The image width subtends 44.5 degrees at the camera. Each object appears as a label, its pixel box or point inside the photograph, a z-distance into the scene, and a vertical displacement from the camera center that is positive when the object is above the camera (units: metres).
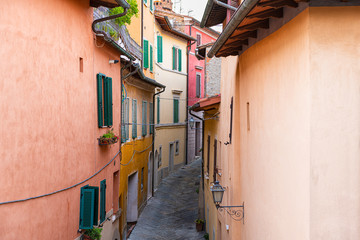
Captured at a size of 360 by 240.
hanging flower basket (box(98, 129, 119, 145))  11.19 -0.36
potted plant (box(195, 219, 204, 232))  18.64 -4.26
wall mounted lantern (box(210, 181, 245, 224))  9.52 -1.61
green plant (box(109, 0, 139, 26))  12.58 +3.24
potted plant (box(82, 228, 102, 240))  10.20 -2.56
